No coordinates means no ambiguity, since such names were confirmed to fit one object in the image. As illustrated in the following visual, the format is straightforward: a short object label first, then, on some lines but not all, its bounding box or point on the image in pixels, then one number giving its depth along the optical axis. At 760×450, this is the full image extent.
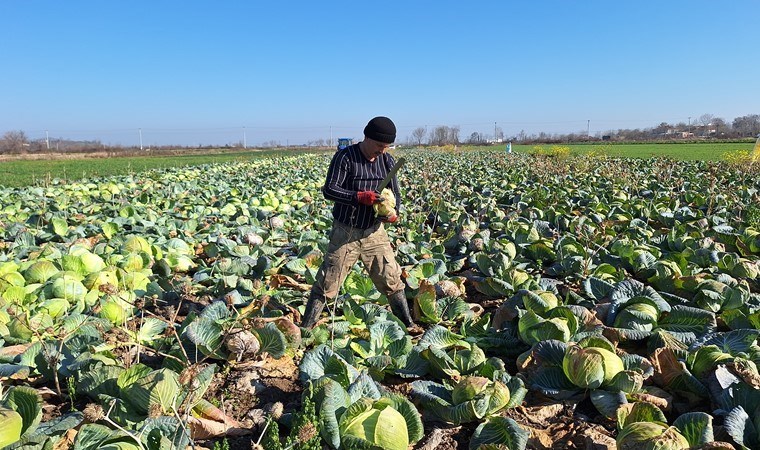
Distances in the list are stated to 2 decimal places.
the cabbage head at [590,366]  2.99
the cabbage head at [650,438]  2.31
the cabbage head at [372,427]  2.38
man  3.91
